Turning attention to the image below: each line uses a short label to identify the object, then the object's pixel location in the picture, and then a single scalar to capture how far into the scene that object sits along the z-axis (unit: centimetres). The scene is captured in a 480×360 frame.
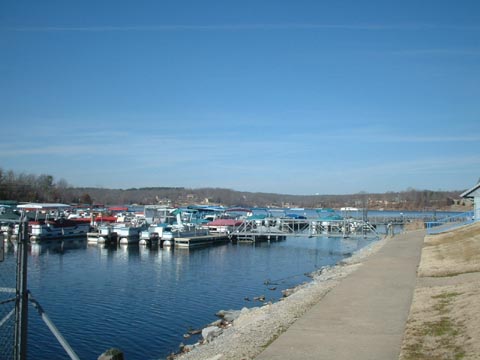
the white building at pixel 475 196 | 4703
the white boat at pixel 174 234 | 5919
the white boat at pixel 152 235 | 6022
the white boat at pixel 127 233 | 6141
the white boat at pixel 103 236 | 6134
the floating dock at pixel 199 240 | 5888
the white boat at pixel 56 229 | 6191
